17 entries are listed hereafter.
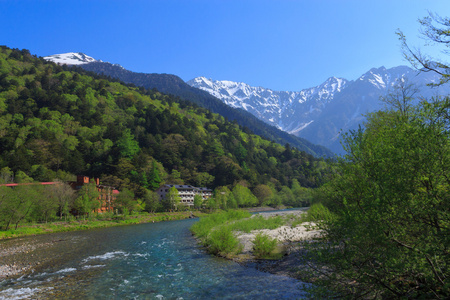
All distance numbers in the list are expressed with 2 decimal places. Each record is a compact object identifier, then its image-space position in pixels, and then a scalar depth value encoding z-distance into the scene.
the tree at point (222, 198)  101.05
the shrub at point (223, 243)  24.67
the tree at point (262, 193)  135.25
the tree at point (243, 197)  117.27
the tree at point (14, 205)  45.59
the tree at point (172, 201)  98.06
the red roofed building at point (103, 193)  78.94
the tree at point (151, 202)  91.88
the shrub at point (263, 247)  22.75
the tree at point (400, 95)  21.94
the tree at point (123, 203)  78.56
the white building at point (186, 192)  115.06
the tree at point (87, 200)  65.38
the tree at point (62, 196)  62.09
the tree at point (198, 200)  106.81
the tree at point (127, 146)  123.47
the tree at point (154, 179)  112.06
